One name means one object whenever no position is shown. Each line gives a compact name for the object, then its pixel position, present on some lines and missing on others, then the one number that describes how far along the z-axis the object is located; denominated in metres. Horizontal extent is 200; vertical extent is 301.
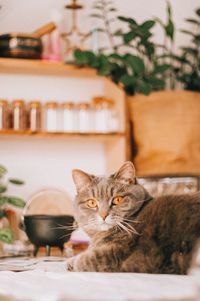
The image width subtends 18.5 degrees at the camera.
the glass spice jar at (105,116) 3.14
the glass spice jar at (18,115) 3.02
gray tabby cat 1.35
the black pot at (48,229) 1.89
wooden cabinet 3.05
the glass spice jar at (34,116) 3.06
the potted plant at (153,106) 3.08
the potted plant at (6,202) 2.81
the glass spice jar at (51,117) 3.10
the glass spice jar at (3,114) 3.01
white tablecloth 0.83
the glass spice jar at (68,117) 3.12
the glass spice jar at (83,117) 3.13
